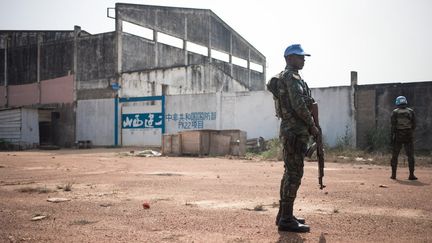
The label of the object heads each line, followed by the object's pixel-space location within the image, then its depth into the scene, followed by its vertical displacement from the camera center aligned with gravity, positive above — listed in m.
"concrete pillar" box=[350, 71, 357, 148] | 16.41 +0.18
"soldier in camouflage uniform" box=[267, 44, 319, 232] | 3.83 -0.11
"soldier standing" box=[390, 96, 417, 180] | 7.89 -0.19
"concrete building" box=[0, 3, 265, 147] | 22.89 +2.93
